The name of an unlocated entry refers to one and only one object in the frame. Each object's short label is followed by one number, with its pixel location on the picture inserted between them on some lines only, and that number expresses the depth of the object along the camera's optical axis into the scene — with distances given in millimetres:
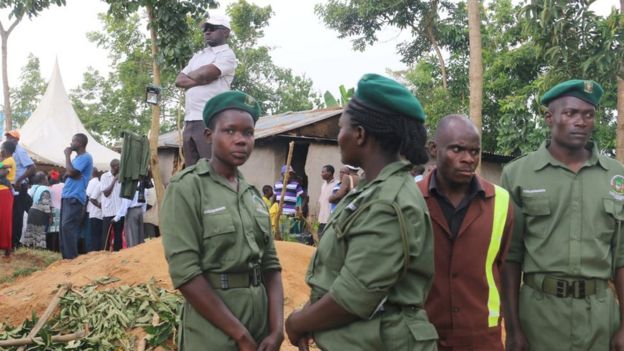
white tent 17125
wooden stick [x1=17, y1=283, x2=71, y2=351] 4784
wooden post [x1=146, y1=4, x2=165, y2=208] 8227
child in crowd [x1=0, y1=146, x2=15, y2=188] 8907
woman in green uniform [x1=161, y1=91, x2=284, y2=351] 2514
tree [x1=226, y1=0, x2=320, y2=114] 22891
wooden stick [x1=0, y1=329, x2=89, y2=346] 4611
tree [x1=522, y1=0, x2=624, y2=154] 8180
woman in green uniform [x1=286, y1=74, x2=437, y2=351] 1967
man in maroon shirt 2652
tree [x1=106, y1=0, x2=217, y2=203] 8891
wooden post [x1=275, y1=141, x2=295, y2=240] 8680
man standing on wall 5328
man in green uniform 2961
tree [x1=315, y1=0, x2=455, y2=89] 17453
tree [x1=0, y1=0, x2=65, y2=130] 9445
